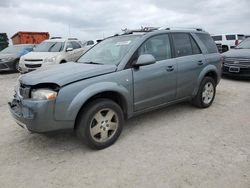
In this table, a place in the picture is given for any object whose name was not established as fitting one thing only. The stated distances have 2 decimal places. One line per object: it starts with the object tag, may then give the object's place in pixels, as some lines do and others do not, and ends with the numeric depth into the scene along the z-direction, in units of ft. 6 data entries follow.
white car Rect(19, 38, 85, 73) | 25.02
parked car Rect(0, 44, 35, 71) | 29.52
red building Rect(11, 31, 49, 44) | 54.81
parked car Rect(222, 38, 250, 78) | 20.51
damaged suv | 8.37
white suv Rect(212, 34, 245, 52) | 51.83
